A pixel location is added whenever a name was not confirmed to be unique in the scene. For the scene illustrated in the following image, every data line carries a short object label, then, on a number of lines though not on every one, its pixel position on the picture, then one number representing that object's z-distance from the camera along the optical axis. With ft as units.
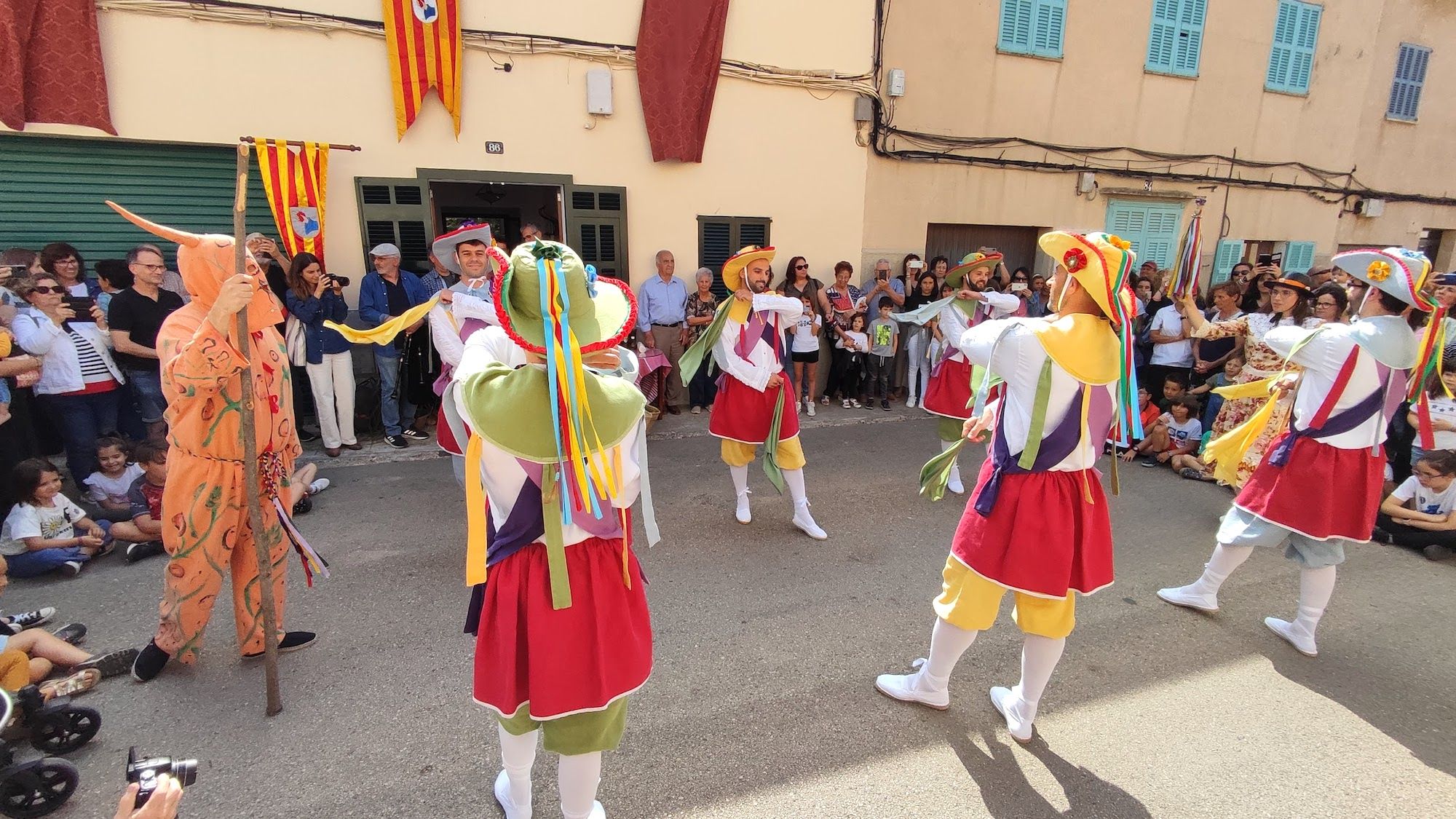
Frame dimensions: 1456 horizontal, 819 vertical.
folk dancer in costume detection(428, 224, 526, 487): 12.38
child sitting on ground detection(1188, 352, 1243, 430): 21.08
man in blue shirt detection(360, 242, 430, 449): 20.12
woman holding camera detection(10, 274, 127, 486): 14.75
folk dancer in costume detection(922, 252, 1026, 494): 15.39
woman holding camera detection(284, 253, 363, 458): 18.94
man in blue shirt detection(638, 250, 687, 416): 24.41
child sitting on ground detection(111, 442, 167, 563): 13.19
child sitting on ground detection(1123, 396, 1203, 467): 20.71
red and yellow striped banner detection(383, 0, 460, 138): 20.22
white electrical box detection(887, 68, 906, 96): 26.99
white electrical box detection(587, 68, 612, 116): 22.82
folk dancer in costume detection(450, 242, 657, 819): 5.27
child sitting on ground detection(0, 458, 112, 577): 12.15
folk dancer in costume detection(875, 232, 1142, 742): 7.54
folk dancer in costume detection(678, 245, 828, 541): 13.66
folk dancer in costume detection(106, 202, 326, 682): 8.14
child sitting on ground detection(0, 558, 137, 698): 8.39
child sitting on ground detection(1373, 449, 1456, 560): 14.78
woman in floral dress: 11.72
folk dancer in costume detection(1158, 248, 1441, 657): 9.91
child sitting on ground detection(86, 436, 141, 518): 13.89
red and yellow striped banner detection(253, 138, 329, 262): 19.12
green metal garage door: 18.16
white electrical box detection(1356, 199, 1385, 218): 37.24
